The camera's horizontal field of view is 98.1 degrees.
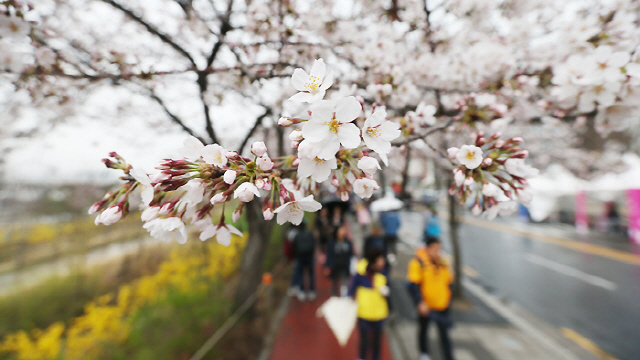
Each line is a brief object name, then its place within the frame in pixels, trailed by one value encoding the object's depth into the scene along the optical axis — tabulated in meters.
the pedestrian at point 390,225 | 6.25
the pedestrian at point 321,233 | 7.00
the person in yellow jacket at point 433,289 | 3.30
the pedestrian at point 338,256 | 5.05
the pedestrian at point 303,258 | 5.38
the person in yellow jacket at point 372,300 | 3.38
